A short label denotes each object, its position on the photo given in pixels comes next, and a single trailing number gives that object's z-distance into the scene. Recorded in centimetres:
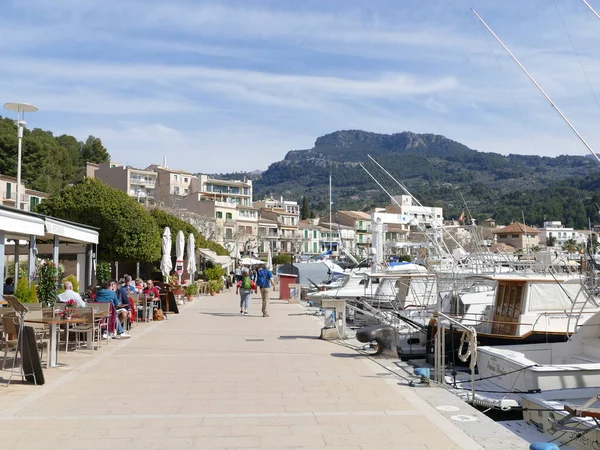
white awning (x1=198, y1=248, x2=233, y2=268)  4728
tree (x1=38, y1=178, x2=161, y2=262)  2694
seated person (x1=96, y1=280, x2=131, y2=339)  1557
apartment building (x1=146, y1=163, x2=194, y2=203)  11288
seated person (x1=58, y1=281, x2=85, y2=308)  1416
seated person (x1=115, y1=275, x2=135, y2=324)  1694
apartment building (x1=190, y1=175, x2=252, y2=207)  11750
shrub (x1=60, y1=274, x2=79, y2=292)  1757
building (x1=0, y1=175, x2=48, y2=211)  6875
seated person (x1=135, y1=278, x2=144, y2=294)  2244
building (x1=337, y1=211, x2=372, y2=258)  14138
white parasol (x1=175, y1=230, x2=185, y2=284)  3284
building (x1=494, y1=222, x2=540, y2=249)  13712
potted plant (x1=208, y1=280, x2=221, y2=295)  4138
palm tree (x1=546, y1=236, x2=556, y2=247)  13512
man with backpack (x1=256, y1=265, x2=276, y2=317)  2409
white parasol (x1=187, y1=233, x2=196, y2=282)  3712
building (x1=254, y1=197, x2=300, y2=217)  14625
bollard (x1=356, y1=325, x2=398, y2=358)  1466
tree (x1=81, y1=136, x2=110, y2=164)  10575
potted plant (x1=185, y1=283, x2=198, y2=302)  3381
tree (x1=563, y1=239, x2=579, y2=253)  9131
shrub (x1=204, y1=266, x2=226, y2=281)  4656
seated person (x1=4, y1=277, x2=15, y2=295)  1950
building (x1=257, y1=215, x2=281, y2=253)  11700
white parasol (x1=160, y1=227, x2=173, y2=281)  2997
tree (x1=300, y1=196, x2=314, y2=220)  15938
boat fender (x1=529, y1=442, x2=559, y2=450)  635
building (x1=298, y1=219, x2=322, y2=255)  13050
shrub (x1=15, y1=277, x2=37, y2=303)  1512
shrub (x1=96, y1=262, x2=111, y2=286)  2600
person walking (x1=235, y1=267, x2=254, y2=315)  2468
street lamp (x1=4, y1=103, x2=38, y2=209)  1988
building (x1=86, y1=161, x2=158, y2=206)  10131
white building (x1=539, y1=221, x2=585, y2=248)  15285
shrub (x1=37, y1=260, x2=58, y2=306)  1614
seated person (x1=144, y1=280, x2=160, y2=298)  2191
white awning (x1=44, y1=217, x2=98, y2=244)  1709
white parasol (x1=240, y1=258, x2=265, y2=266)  5475
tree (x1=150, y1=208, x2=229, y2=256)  4469
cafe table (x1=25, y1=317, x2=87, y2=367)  1091
